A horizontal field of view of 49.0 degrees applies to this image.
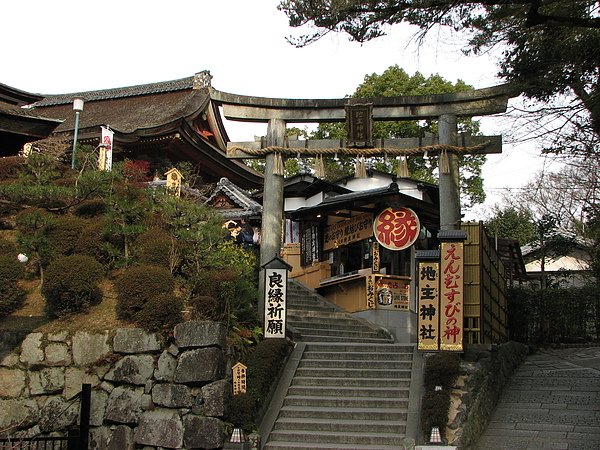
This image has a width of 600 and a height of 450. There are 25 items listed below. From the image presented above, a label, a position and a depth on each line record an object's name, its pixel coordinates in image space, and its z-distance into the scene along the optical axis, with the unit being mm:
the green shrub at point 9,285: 12367
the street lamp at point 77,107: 18872
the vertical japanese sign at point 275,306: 13234
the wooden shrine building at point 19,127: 12703
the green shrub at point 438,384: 10414
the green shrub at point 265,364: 11734
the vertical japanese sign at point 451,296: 11828
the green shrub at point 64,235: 13609
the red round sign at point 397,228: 18547
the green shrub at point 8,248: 13414
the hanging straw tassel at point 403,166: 15797
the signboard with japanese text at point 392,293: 19328
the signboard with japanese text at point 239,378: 11273
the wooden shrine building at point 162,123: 25312
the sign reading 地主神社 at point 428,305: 11930
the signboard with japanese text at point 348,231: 21656
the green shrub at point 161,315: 11500
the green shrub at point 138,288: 11820
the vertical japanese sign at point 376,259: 20188
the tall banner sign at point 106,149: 19484
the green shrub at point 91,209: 15477
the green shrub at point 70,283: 12102
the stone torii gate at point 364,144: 15383
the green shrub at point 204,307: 11930
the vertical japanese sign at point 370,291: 19234
